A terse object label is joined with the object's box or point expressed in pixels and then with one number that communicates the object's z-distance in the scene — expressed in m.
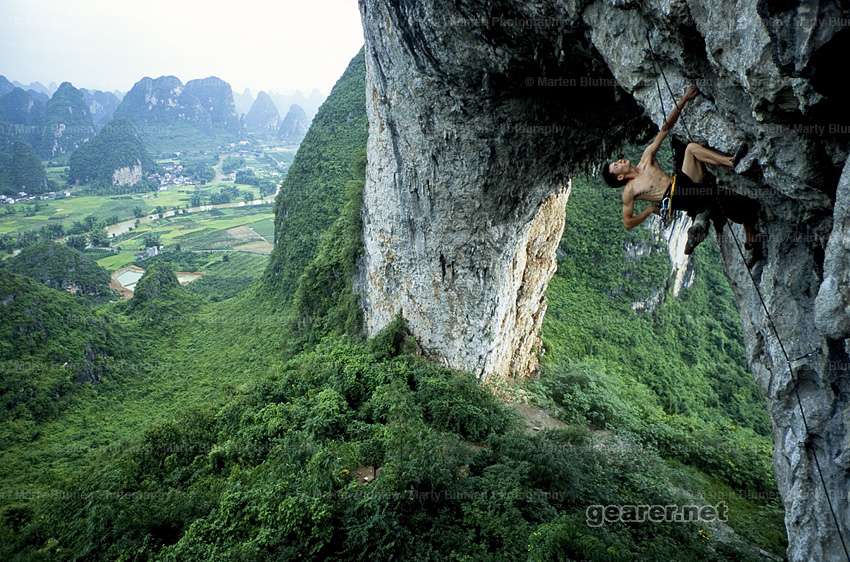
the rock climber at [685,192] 4.04
